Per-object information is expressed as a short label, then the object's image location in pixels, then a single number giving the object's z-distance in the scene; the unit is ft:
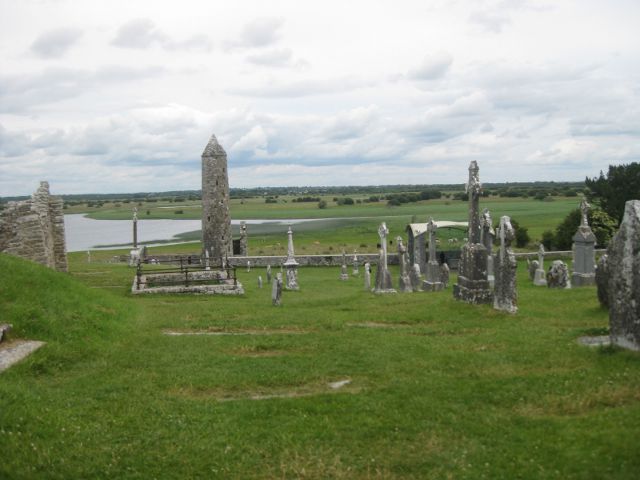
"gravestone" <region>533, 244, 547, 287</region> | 84.04
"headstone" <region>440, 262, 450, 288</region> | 84.12
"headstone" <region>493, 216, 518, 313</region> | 52.54
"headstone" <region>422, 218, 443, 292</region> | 84.12
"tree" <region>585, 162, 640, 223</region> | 160.56
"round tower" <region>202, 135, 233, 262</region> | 137.49
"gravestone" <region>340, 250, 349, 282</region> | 110.29
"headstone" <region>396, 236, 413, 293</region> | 83.21
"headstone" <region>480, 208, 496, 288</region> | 76.05
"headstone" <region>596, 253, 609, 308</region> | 49.55
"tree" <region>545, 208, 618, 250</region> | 140.87
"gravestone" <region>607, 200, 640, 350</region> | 31.37
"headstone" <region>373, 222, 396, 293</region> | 81.82
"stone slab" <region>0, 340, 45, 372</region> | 33.68
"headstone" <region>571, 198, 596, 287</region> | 81.00
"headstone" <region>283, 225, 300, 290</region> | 95.58
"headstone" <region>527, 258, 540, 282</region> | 88.43
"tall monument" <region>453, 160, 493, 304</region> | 58.65
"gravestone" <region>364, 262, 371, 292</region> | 91.09
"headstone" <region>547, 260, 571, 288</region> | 77.30
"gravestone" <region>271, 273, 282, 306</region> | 69.70
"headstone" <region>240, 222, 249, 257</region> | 150.20
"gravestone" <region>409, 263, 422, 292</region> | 86.22
